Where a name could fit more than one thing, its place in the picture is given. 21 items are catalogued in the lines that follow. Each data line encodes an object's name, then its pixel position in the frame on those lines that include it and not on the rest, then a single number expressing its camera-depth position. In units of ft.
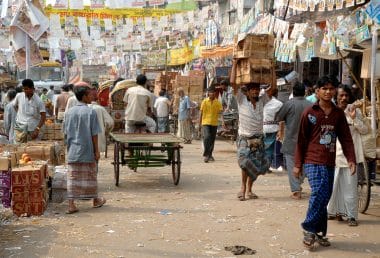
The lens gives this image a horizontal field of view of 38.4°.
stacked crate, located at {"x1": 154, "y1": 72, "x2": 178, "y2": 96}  86.38
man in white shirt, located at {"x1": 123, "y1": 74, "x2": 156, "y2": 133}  38.63
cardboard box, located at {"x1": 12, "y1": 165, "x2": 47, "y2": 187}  24.50
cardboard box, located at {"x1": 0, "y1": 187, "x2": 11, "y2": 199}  25.39
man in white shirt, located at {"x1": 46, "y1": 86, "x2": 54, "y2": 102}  82.74
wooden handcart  32.66
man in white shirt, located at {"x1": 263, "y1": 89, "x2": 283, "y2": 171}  37.55
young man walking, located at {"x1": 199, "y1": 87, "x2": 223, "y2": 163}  46.16
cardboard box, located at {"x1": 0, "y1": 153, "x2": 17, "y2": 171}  24.70
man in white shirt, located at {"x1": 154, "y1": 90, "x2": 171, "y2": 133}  62.59
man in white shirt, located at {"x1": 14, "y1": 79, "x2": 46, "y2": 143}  32.09
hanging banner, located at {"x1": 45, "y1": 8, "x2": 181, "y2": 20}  89.97
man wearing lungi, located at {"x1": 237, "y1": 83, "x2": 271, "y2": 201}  29.01
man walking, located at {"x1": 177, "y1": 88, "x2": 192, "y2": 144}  63.36
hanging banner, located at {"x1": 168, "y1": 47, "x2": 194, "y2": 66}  92.73
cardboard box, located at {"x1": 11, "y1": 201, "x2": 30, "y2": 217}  24.75
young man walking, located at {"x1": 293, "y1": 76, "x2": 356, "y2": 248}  19.65
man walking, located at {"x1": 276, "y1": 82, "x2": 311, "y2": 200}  29.91
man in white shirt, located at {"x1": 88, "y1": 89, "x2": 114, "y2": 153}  34.08
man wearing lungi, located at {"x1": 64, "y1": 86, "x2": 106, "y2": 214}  26.17
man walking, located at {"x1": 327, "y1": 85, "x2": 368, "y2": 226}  23.35
